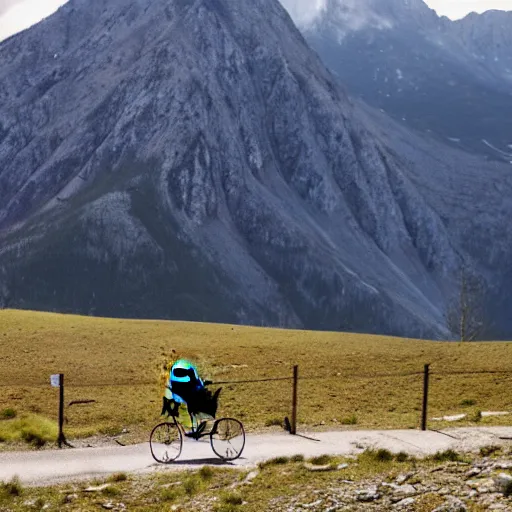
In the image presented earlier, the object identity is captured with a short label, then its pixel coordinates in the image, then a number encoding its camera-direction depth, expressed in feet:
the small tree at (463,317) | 247.09
